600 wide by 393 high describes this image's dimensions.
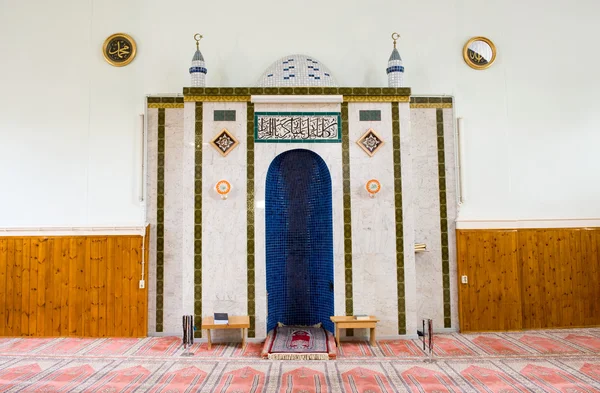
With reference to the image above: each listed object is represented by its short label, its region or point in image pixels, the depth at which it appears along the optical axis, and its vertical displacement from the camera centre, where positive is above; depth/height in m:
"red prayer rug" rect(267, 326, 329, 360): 4.40 -1.37
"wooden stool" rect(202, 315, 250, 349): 4.69 -1.15
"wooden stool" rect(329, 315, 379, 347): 4.79 -1.17
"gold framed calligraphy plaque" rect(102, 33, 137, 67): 5.68 +2.33
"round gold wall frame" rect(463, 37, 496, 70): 5.82 +2.21
